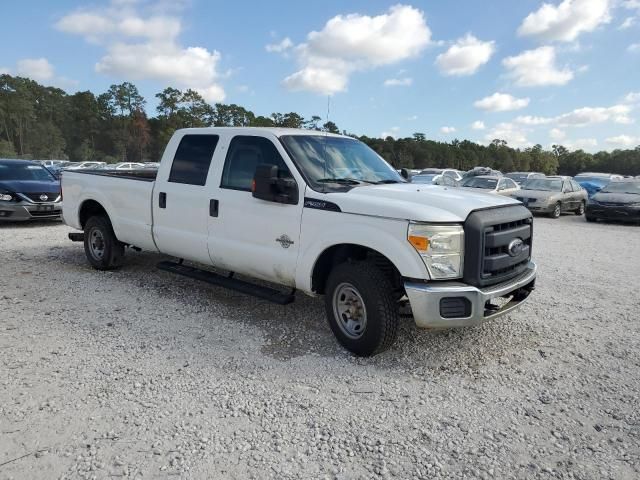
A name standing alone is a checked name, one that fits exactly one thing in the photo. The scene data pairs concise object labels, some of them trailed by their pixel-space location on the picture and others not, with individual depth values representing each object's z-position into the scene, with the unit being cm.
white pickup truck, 371
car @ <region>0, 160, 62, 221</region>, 1077
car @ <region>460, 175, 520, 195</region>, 1659
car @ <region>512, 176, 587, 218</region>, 1750
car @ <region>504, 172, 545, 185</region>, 2912
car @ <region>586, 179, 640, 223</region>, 1548
